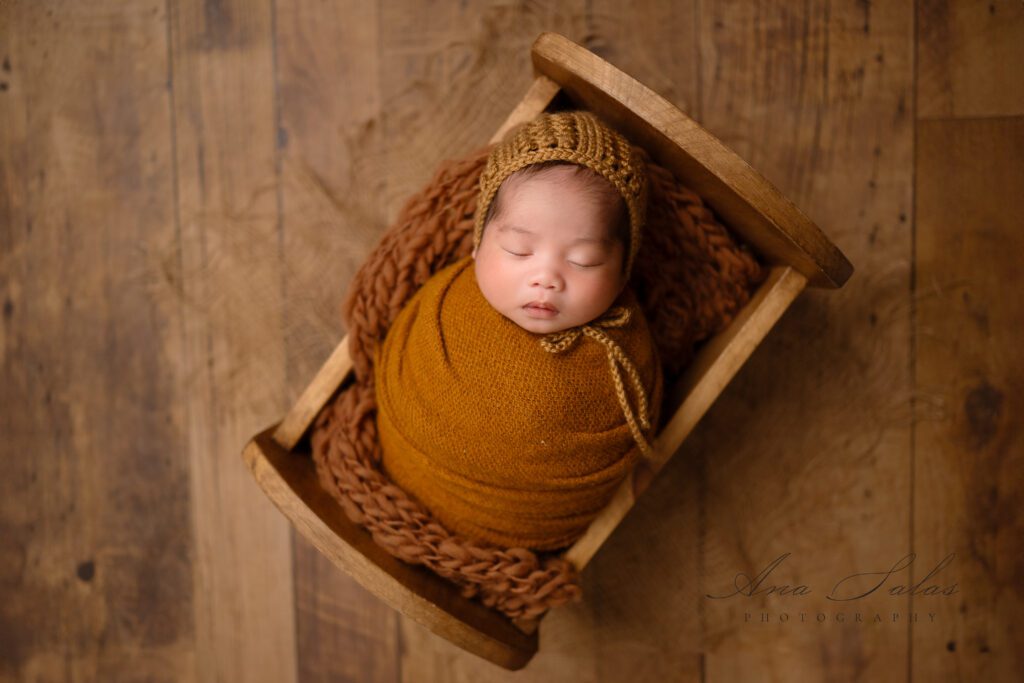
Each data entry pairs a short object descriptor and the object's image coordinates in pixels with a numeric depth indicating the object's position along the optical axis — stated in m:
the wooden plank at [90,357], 1.16
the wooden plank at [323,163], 1.13
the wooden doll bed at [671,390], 0.73
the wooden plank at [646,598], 1.16
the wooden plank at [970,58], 1.10
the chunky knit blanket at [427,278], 0.86
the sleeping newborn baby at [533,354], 0.77
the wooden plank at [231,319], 1.15
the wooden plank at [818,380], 1.11
